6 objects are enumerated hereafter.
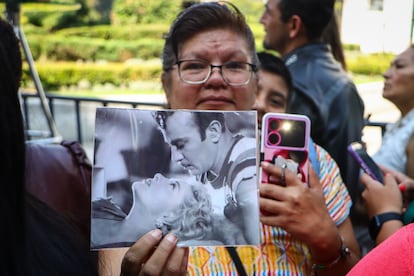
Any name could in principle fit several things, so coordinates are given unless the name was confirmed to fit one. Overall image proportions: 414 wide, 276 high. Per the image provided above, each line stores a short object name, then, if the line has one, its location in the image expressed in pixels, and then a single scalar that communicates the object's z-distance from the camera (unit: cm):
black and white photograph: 132
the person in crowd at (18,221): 102
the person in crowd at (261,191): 159
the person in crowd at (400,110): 262
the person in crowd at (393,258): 106
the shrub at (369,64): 1955
